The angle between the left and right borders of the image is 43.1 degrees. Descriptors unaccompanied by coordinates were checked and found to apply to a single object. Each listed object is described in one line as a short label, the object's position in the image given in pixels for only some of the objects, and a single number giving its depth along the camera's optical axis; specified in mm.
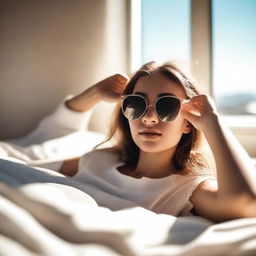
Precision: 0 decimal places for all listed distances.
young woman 751
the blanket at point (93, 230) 498
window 1690
